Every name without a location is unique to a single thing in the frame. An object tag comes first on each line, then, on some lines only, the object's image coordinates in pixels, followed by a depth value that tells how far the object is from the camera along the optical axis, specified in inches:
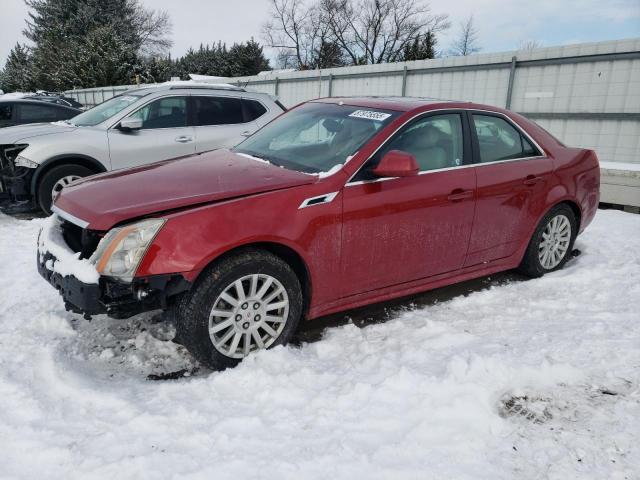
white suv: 253.4
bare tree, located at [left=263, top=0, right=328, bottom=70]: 1811.0
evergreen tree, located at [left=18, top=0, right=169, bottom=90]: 1314.0
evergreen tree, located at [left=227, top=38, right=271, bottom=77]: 1743.4
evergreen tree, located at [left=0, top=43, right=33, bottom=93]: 1586.9
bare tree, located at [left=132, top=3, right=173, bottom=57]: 1907.0
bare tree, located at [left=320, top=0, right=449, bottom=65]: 1743.4
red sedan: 108.2
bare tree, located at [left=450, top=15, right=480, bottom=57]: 1821.5
